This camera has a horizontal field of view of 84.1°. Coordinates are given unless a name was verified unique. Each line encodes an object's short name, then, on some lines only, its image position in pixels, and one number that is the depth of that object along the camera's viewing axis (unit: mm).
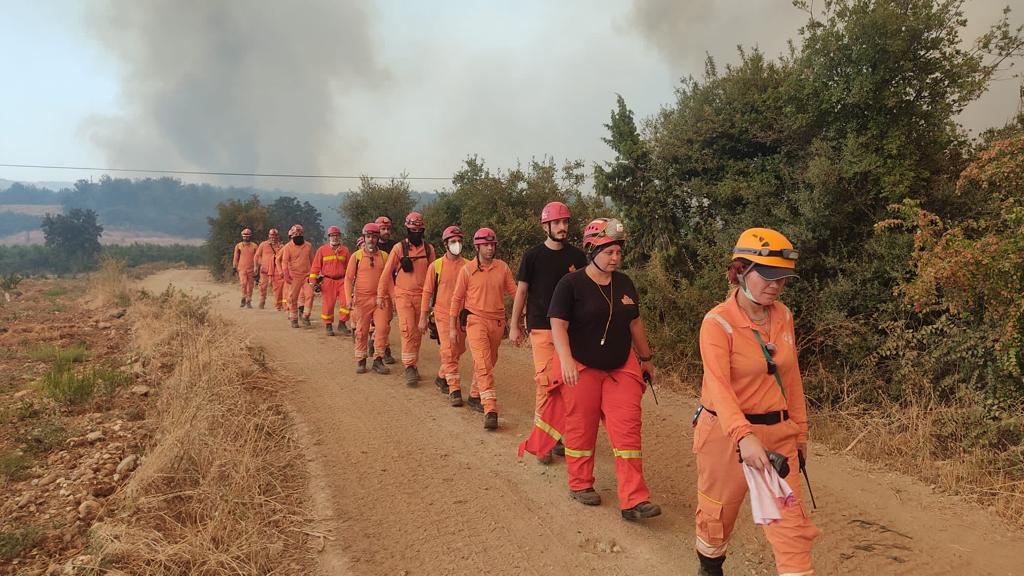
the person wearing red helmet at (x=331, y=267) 11773
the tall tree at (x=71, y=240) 50000
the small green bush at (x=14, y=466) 4898
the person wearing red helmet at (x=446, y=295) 7086
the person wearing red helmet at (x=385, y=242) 9170
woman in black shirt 4035
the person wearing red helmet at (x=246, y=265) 17219
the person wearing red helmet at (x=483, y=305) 6352
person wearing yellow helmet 2586
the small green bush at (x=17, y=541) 3601
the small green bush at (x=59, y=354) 9117
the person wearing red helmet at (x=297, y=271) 13038
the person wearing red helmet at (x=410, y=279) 8242
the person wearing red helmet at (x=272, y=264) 15664
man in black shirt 5316
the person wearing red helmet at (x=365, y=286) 9102
